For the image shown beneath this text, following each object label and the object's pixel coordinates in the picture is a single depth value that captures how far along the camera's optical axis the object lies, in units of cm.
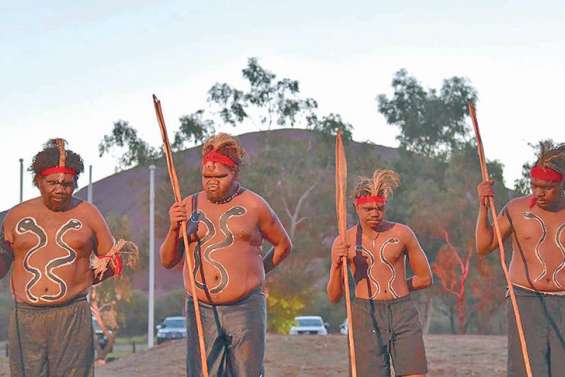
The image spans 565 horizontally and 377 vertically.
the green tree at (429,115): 5944
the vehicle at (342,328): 4748
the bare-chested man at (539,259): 973
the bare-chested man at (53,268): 859
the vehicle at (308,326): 4106
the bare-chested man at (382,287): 1009
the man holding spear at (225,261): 885
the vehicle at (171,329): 4235
